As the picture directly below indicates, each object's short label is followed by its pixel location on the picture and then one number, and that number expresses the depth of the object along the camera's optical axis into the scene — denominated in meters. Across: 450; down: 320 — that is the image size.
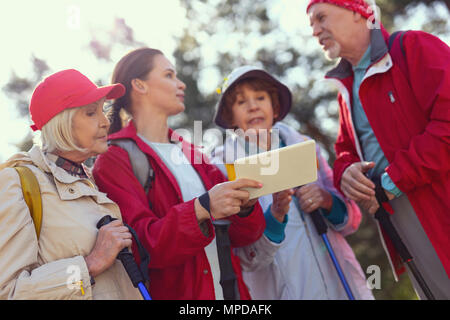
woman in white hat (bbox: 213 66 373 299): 3.32
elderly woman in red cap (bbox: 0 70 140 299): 2.12
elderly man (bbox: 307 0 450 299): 2.86
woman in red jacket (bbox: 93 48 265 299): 2.48
